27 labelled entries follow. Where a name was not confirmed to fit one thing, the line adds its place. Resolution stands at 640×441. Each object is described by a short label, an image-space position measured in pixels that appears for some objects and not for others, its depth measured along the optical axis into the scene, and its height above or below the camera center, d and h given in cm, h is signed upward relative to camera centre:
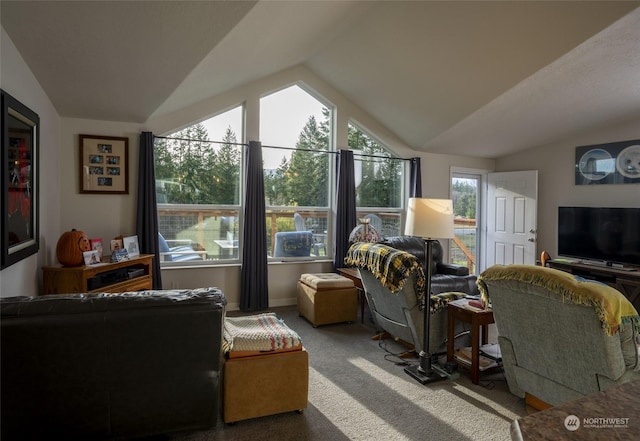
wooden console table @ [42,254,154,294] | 307 -57
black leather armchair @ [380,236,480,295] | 411 -69
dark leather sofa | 159 -67
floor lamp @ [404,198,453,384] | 274 -11
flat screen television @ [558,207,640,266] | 452 -24
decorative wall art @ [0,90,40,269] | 209 +20
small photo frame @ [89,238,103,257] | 341 -30
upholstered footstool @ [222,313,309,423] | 217 -94
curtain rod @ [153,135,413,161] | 439 +85
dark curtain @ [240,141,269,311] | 451 -32
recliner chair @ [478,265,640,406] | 181 -62
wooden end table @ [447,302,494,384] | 273 -78
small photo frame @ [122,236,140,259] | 375 -33
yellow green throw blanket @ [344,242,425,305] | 284 -41
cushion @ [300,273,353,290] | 403 -73
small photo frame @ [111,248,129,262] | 351 -40
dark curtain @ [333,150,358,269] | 503 +10
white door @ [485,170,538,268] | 562 -4
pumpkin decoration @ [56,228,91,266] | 316 -31
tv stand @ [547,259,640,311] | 424 -71
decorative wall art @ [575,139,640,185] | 463 +67
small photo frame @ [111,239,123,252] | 360 -31
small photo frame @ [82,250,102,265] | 323 -39
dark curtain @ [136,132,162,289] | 405 +11
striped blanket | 222 -75
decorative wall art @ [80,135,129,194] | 389 +50
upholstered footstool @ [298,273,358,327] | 399 -93
